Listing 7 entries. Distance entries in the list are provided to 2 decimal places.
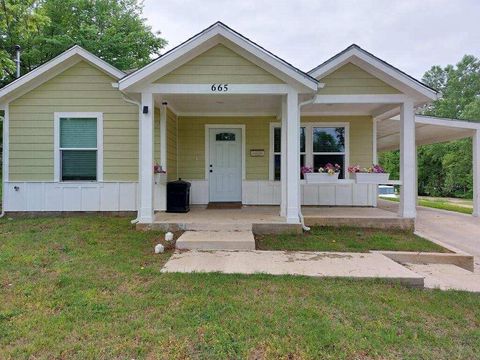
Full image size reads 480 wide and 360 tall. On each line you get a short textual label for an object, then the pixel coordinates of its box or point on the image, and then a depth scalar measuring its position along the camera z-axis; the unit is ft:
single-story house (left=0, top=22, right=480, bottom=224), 20.02
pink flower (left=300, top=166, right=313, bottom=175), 22.93
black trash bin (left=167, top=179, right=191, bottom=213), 24.45
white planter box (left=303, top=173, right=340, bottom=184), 22.43
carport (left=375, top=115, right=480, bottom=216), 28.63
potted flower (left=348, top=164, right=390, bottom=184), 22.47
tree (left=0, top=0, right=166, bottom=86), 54.29
